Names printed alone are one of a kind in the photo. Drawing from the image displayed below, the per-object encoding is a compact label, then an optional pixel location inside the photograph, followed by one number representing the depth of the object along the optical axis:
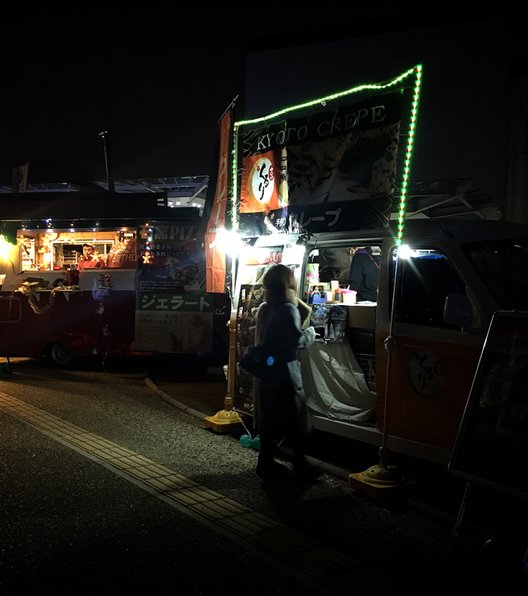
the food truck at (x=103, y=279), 11.73
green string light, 4.89
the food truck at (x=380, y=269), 4.71
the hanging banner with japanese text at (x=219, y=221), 8.00
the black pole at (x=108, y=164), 21.34
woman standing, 5.38
